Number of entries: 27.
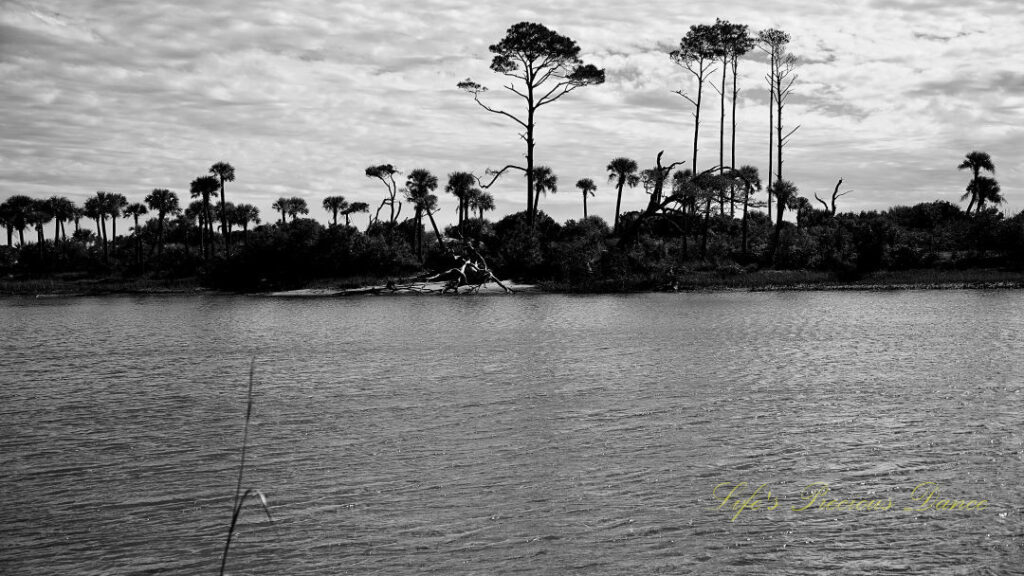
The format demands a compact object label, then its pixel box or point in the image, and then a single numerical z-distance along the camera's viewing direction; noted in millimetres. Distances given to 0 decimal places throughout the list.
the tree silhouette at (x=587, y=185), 102188
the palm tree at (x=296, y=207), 118125
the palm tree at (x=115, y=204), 107312
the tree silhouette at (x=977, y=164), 82500
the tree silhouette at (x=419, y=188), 82562
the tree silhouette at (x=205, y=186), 87000
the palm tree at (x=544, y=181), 86312
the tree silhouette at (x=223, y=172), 86875
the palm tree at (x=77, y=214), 109106
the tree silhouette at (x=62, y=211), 106125
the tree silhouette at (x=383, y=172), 84312
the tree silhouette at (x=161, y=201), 98188
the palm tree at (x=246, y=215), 118250
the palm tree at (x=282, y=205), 118338
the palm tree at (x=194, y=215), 101288
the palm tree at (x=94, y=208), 106438
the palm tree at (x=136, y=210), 111062
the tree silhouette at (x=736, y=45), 70250
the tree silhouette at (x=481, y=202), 88706
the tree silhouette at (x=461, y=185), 80438
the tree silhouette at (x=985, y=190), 82438
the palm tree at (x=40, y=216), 101688
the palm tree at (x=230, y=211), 116294
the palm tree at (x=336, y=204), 115188
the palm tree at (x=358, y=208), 113500
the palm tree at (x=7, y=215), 100250
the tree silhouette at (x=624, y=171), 87938
